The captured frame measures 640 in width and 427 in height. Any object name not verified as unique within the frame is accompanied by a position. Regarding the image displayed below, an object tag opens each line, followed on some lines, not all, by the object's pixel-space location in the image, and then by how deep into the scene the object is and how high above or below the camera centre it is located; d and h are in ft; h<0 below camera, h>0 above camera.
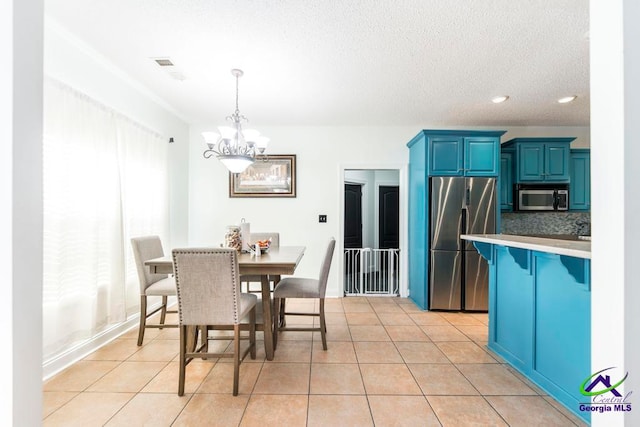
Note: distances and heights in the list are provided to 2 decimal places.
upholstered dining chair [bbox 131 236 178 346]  8.51 -2.13
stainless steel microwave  12.73 +0.75
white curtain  6.78 +0.00
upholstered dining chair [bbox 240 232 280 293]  11.37 -0.92
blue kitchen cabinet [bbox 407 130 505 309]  11.88 +2.40
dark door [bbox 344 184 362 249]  19.80 -0.06
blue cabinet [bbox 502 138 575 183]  12.76 +2.46
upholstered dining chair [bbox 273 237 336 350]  8.38 -2.26
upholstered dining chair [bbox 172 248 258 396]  6.07 -1.65
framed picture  13.85 +1.66
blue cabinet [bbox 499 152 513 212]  12.99 +1.52
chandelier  8.25 +2.08
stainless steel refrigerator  11.76 -0.92
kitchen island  5.41 -2.15
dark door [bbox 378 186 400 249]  20.67 -0.33
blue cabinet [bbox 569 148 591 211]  12.96 +1.67
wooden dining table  6.90 -1.30
